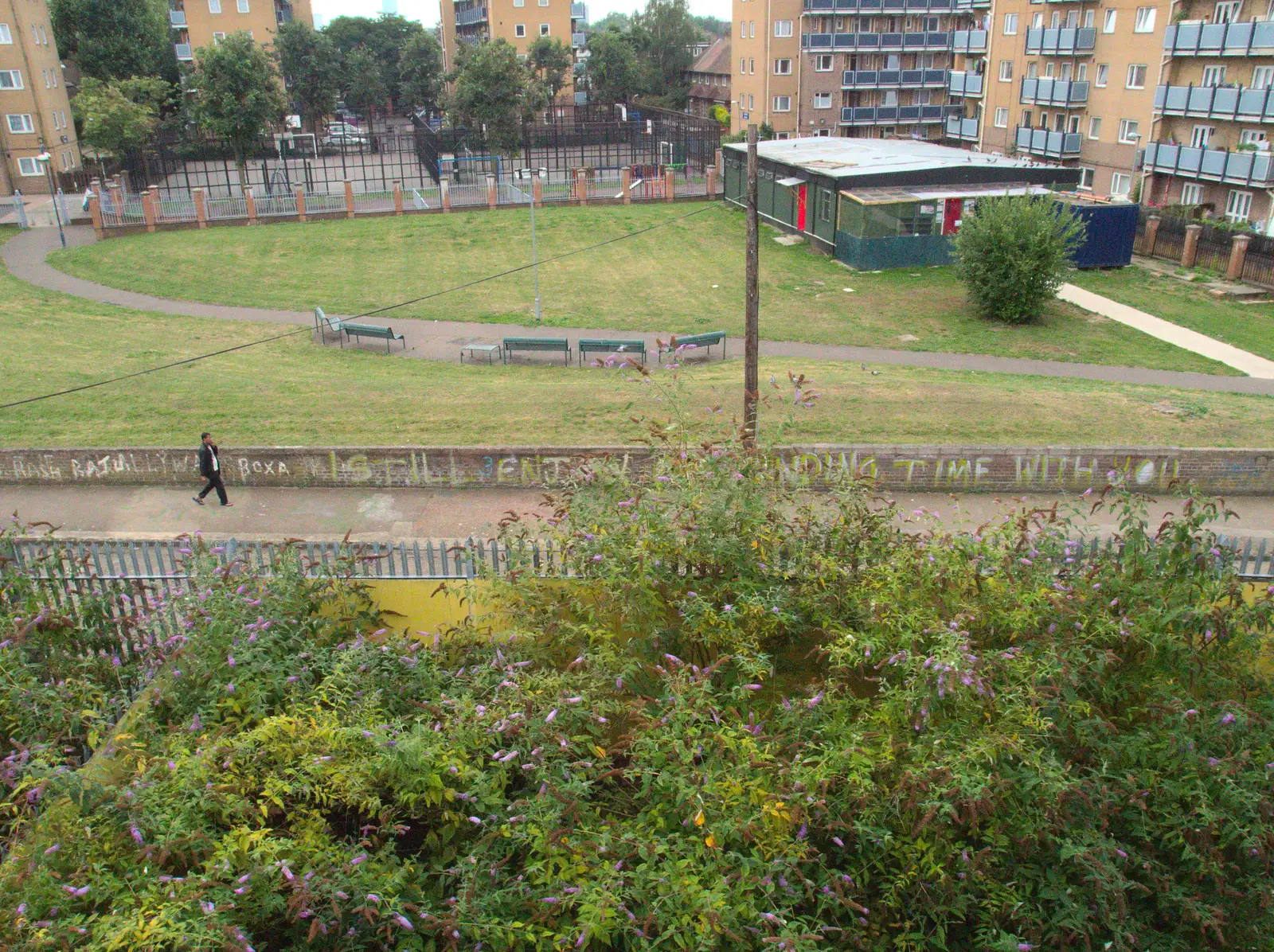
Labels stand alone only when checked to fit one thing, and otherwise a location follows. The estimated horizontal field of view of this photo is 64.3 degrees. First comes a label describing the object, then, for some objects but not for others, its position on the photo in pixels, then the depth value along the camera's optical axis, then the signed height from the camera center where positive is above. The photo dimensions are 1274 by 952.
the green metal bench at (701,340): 22.34 -5.36
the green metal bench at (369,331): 23.84 -5.41
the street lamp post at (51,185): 34.34 -3.55
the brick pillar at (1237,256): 30.12 -5.14
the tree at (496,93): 48.91 -0.34
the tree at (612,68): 78.75 +1.09
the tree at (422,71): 80.00 +1.22
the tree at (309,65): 61.41 +1.40
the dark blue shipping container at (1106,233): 30.86 -4.59
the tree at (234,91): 44.34 +0.00
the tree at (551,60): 68.50 +1.61
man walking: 14.53 -5.06
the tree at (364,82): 78.19 +0.47
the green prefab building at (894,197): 31.53 -3.49
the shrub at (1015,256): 25.52 -4.25
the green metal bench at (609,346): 21.96 -5.37
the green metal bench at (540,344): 22.61 -5.44
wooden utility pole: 13.98 -3.05
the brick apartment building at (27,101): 47.06 -0.26
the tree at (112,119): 45.12 -1.10
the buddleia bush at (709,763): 5.35 -3.80
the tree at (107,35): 56.84 +3.11
